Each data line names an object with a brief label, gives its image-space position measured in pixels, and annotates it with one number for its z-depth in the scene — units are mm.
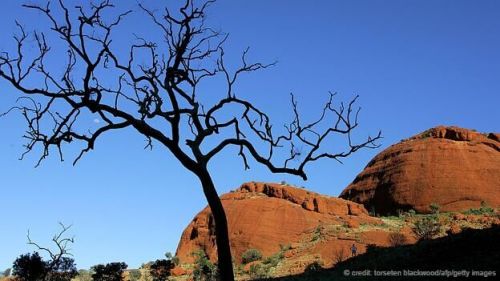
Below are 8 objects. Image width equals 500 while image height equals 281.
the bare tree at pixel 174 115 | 12688
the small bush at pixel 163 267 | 29812
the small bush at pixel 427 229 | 40344
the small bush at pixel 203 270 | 35156
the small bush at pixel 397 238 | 39531
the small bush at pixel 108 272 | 26812
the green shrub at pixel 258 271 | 38931
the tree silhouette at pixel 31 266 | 23875
